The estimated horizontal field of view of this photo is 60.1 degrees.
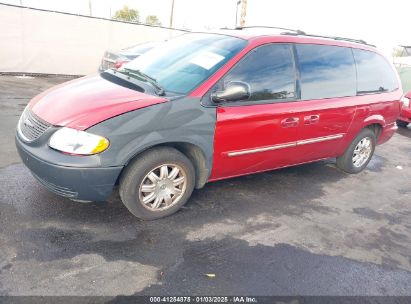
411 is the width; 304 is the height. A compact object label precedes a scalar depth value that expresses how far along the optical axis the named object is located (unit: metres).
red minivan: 2.96
